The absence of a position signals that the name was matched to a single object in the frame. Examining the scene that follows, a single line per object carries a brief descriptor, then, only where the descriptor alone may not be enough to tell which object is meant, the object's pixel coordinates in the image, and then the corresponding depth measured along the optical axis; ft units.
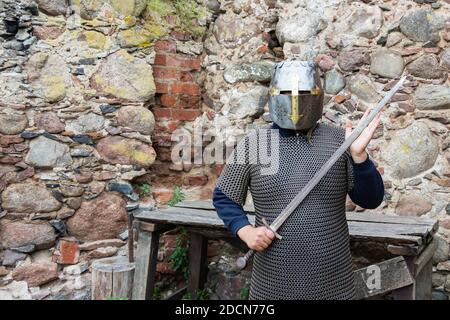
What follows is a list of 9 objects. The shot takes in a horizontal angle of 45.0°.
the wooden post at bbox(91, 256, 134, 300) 9.28
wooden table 8.02
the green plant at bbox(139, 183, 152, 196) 11.03
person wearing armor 6.52
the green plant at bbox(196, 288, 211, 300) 11.02
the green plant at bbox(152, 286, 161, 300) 10.89
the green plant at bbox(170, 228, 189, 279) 11.21
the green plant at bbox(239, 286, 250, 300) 10.99
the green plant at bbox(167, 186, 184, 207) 11.29
